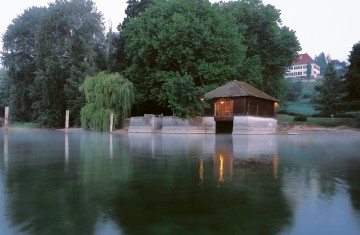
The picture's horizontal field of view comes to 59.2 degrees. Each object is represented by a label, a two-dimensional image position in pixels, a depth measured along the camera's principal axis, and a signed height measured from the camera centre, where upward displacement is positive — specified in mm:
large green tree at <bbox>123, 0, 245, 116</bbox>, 42031 +9585
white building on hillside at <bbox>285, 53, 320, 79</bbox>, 135125 +22367
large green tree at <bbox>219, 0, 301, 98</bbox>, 54156 +14013
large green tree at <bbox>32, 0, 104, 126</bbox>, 53031 +10610
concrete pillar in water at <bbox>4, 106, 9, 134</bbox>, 46719 +47
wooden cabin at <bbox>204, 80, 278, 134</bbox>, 40953 +1641
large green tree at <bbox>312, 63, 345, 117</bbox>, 49062 +3800
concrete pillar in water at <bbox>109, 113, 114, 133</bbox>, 42656 -170
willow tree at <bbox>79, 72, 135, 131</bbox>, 43156 +2667
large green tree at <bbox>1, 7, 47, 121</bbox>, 61625 +12362
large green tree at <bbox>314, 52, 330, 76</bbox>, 177575 +34837
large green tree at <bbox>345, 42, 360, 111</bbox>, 47219 +6085
